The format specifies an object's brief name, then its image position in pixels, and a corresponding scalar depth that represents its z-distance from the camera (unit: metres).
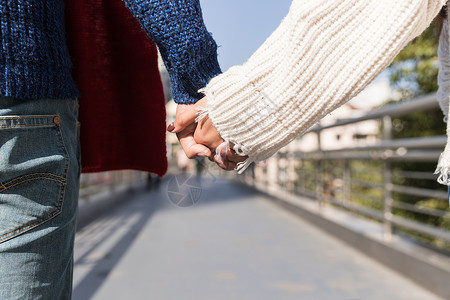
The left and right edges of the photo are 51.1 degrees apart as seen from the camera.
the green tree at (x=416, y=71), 7.41
